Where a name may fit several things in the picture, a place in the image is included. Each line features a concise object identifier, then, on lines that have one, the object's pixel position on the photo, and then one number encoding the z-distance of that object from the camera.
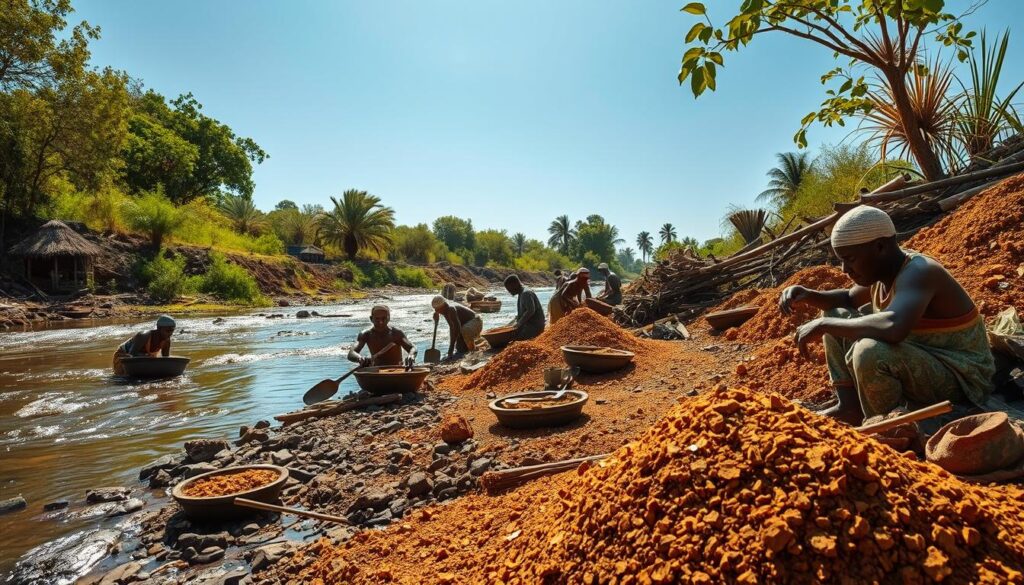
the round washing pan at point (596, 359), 6.01
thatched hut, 17.67
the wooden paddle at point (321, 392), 6.20
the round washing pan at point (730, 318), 6.98
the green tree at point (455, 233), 63.50
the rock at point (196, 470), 4.18
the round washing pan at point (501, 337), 8.80
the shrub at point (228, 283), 22.64
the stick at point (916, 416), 2.00
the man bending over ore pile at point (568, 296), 9.40
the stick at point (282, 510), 3.05
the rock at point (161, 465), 4.37
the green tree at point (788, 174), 27.53
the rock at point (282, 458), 4.24
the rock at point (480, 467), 3.44
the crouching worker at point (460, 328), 9.51
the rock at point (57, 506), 3.77
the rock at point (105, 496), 3.84
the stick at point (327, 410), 5.44
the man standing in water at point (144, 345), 8.09
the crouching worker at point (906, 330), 2.26
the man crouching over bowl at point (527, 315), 8.80
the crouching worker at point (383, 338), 6.66
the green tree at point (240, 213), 33.41
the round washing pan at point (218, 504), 3.24
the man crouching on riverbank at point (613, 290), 11.79
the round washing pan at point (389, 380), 5.68
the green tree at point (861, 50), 3.12
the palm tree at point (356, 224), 35.81
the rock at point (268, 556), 2.77
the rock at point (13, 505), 3.73
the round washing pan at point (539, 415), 4.14
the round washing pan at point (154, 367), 7.82
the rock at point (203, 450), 4.55
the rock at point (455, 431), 4.18
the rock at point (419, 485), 3.32
